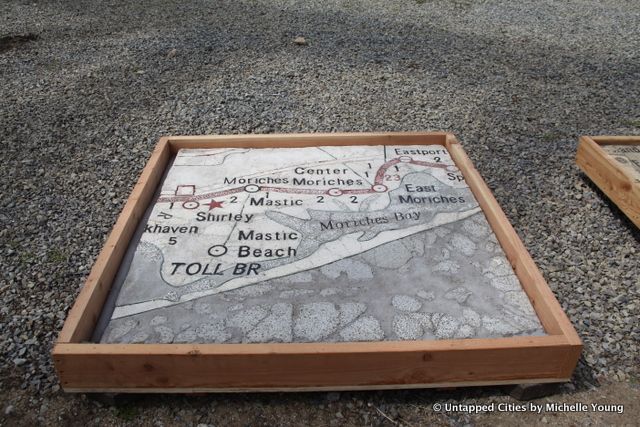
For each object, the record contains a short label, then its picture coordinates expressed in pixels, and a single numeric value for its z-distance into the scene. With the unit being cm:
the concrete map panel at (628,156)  332
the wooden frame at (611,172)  310
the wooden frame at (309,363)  199
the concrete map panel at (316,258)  225
